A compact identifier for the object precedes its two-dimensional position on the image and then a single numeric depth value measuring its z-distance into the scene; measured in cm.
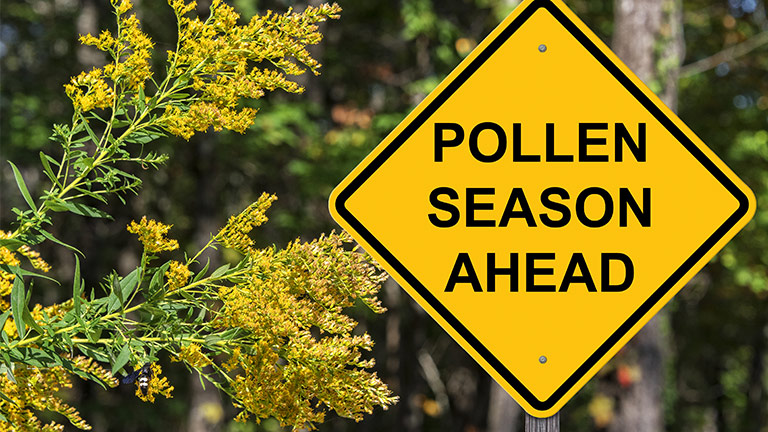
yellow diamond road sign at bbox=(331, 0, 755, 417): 605
